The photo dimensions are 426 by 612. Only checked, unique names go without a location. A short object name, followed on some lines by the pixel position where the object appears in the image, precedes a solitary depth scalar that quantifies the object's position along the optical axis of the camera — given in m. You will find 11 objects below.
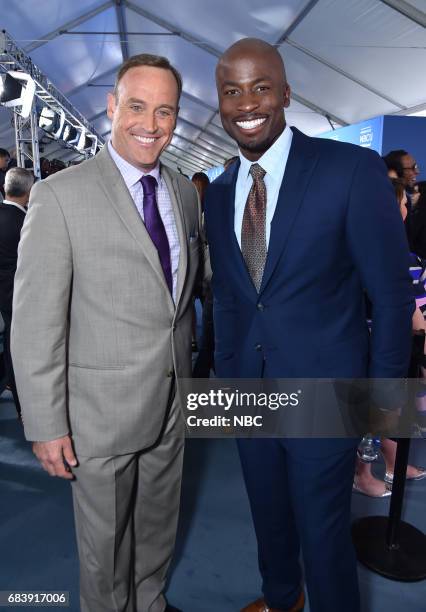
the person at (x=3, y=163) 5.38
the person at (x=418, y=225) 3.65
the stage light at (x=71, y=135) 12.85
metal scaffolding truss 7.44
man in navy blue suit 1.28
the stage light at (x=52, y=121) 10.66
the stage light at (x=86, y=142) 15.12
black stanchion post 2.07
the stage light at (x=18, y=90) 7.57
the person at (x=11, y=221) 3.42
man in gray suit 1.34
